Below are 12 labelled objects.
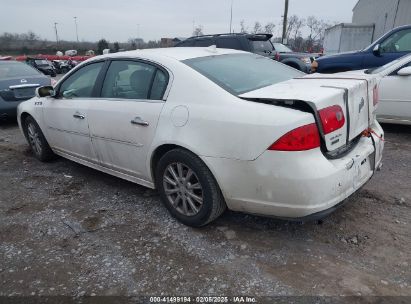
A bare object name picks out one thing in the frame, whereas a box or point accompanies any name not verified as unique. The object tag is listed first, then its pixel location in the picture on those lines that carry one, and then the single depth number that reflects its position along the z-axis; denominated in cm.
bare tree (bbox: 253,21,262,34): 5640
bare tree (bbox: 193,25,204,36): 5214
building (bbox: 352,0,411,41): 2388
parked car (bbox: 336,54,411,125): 546
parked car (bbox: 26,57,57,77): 2386
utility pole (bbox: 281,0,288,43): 2487
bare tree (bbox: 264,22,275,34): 5507
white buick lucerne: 251
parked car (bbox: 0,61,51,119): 749
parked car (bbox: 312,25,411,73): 735
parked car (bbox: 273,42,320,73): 1159
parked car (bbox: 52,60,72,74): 2755
